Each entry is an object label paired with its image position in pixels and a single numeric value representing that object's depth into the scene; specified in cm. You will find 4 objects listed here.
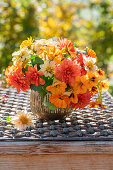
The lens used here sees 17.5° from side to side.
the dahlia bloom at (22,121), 125
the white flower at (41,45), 126
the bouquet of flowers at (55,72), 118
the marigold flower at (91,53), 131
